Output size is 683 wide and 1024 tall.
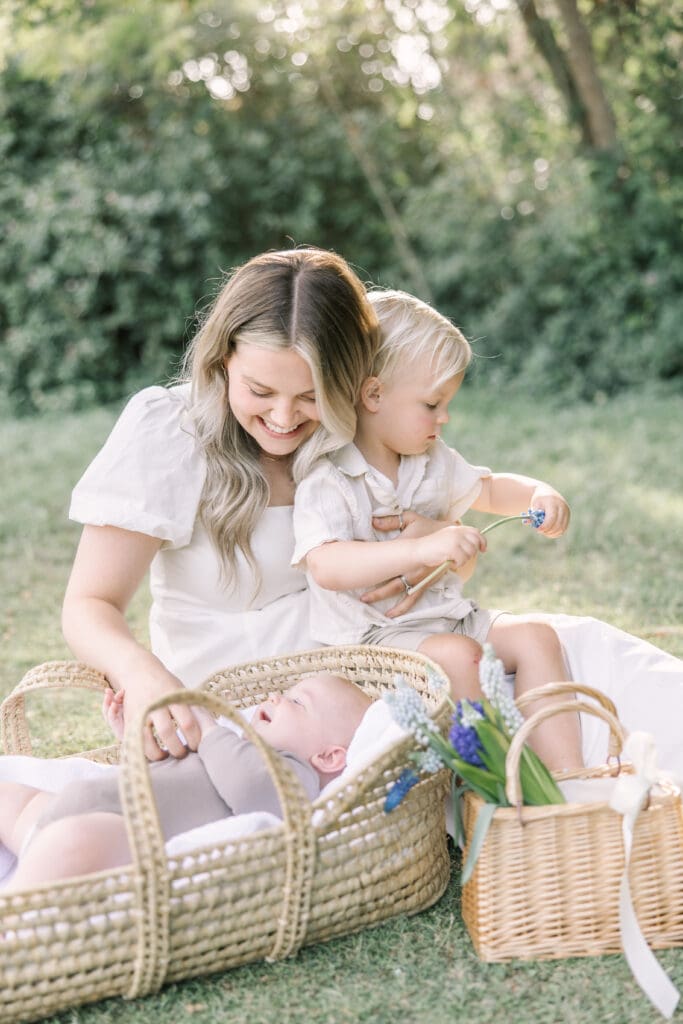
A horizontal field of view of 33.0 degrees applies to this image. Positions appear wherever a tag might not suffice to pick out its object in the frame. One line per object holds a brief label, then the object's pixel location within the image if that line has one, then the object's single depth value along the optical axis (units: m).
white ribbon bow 1.89
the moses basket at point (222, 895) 1.85
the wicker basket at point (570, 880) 2.01
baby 1.99
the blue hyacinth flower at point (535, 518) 2.68
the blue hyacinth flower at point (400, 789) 2.06
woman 2.52
